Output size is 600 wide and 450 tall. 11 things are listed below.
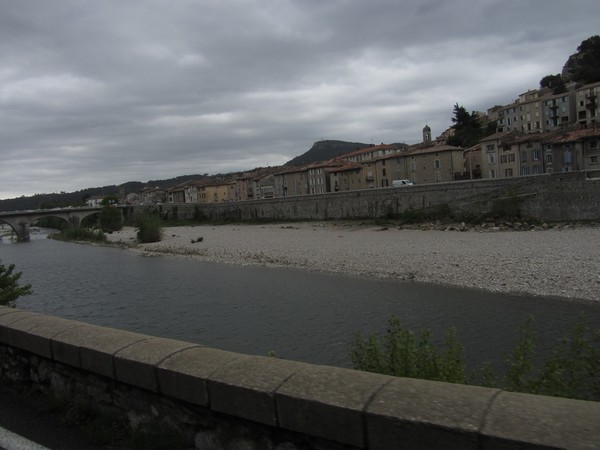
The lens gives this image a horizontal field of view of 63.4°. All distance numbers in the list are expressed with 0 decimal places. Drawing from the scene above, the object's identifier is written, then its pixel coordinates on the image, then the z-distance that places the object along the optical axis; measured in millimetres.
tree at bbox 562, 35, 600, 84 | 88750
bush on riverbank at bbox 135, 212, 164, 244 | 52688
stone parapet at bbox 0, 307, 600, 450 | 1958
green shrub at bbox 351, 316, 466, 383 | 4371
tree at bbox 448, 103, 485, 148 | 85812
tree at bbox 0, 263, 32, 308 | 9182
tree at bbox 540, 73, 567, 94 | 96688
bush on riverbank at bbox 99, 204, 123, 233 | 81500
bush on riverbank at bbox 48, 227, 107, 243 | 65500
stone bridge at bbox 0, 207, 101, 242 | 86625
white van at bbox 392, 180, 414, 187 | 65375
